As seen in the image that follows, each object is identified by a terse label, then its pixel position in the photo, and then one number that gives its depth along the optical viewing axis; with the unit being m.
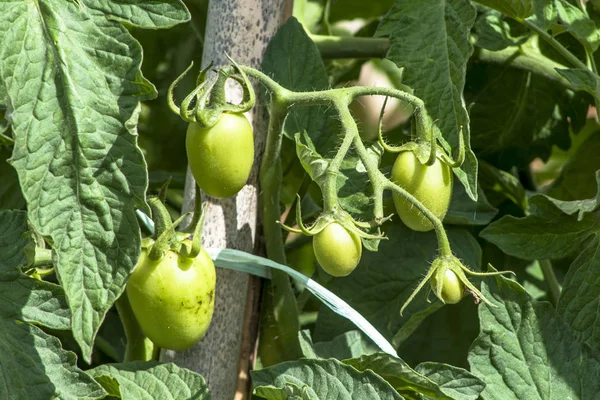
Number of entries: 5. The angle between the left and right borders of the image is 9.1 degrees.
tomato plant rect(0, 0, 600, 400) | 1.95
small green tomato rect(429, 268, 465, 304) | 1.99
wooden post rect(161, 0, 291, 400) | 2.07
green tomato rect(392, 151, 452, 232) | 2.01
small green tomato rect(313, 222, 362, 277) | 1.98
